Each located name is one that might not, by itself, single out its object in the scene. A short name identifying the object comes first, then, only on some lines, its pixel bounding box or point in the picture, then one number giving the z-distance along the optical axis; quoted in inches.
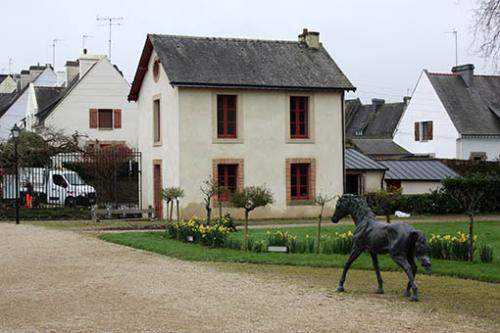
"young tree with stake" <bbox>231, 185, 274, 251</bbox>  757.3
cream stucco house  1187.9
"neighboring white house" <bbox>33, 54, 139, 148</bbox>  1882.4
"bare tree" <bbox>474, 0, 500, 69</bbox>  597.6
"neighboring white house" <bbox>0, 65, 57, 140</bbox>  2429.9
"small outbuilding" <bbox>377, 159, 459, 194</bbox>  1387.8
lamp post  1115.3
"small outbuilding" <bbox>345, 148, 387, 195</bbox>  1350.9
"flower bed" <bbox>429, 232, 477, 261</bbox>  579.2
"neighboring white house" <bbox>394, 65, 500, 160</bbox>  1882.4
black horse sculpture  434.3
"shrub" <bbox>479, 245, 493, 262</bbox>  572.1
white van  1322.6
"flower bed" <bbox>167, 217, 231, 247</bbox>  722.8
